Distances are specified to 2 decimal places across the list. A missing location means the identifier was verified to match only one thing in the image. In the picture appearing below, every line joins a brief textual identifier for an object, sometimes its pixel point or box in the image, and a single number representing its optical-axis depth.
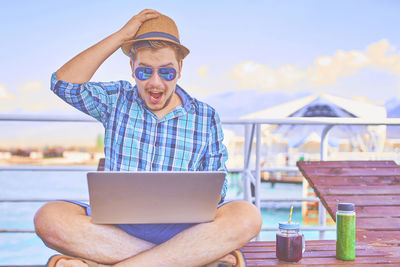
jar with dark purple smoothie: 1.71
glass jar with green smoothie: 1.76
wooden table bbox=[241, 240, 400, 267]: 1.72
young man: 1.47
